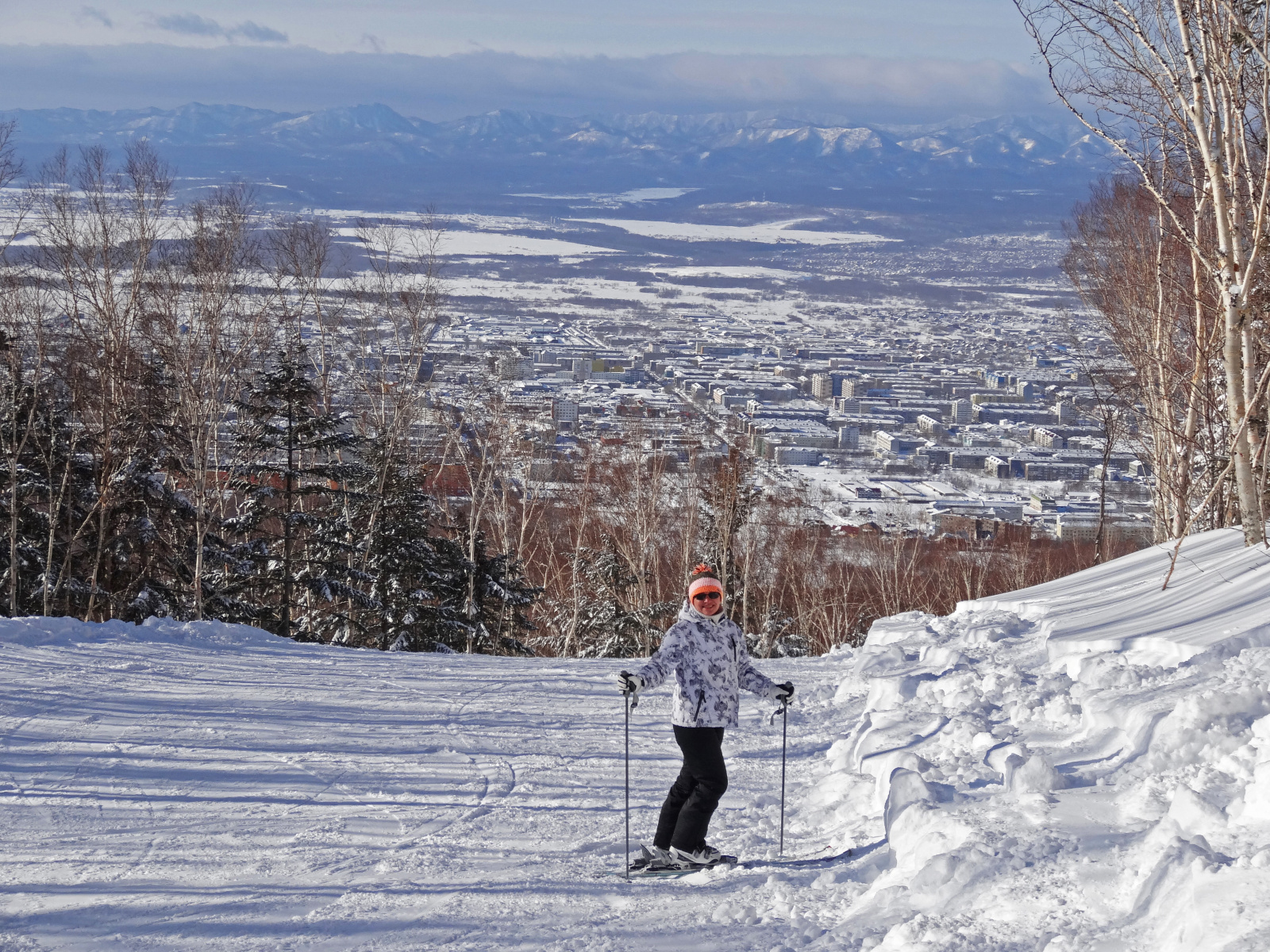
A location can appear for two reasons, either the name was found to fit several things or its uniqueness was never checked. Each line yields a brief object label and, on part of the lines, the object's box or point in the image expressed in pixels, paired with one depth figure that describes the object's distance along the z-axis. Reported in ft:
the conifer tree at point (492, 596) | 143.43
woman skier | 32.45
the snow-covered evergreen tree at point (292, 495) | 133.08
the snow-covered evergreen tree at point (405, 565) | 139.95
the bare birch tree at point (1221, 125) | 57.93
